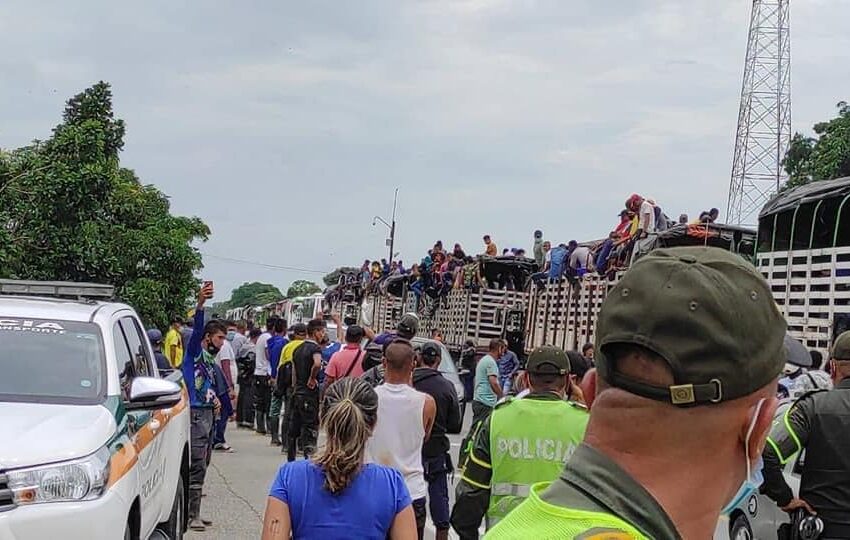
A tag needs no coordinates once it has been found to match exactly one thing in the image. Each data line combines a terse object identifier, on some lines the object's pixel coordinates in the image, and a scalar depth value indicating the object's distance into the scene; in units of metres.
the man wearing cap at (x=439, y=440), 8.12
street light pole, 54.00
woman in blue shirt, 4.39
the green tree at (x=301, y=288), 128.89
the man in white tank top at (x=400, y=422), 6.80
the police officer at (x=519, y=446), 5.18
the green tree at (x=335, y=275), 48.36
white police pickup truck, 5.12
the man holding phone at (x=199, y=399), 10.15
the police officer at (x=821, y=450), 5.50
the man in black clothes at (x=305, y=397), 14.21
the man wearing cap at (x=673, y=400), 1.67
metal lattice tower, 53.19
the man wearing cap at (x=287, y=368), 15.16
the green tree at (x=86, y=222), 19.27
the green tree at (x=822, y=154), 37.41
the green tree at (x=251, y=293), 162.00
